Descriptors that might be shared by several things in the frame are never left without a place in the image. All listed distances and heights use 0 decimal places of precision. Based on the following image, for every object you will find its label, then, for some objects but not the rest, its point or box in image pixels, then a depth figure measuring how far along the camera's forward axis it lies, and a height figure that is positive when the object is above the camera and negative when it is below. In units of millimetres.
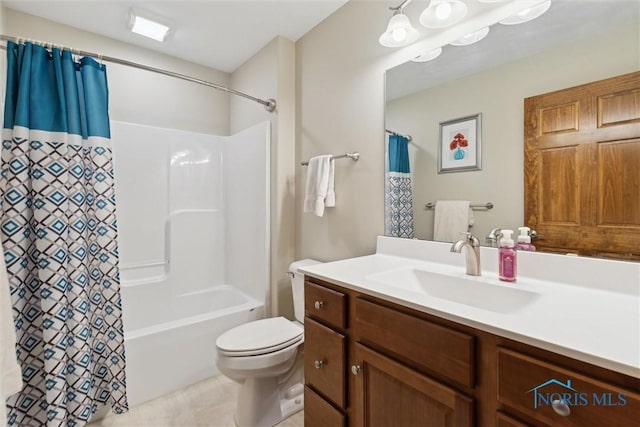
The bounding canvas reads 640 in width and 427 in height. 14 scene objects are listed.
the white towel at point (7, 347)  776 -364
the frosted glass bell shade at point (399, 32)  1308 +821
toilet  1422 -777
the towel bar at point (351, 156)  1685 +313
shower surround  2053 -169
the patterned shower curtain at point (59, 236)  1280 -110
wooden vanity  548 -402
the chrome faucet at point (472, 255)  1102 -174
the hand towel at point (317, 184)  1749 +164
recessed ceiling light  1826 +1228
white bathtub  1670 -813
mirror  931 +479
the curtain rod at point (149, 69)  1349 +797
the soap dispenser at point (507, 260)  1012 -177
